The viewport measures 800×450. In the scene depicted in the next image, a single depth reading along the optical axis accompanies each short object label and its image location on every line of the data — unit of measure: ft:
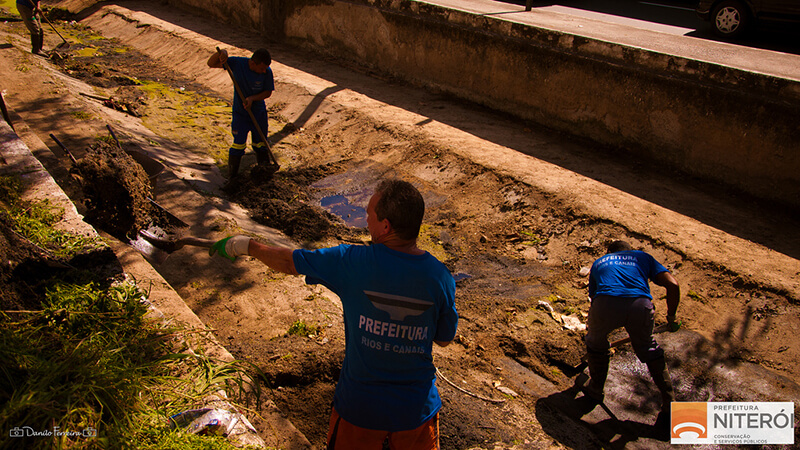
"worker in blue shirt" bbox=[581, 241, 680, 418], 13.14
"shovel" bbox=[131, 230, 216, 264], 13.73
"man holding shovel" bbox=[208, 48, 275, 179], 21.71
